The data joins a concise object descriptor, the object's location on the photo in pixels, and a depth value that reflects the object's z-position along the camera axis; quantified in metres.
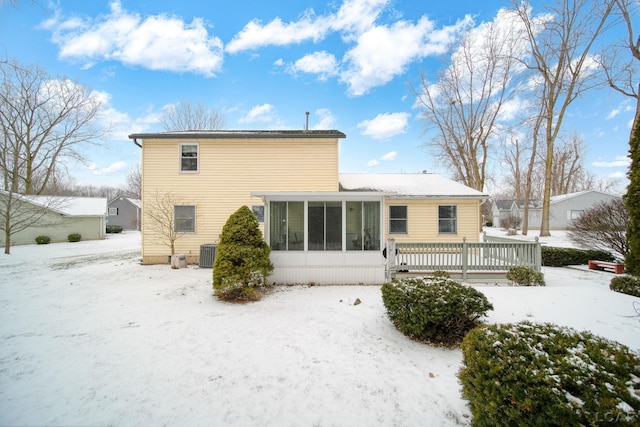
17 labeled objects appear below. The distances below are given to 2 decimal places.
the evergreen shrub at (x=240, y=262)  6.32
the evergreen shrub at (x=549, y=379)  1.72
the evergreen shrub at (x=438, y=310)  4.31
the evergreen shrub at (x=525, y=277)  7.46
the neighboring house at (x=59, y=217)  18.36
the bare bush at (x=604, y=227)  9.77
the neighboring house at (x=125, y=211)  34.34
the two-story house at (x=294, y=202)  7.95
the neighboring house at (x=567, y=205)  29.74
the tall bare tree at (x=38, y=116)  17.12
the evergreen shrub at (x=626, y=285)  5.86
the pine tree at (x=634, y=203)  5.35
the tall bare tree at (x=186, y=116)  22.70
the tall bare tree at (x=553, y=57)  16.58
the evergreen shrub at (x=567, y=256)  10.64
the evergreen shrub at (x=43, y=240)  18.61
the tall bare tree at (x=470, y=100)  19.48
